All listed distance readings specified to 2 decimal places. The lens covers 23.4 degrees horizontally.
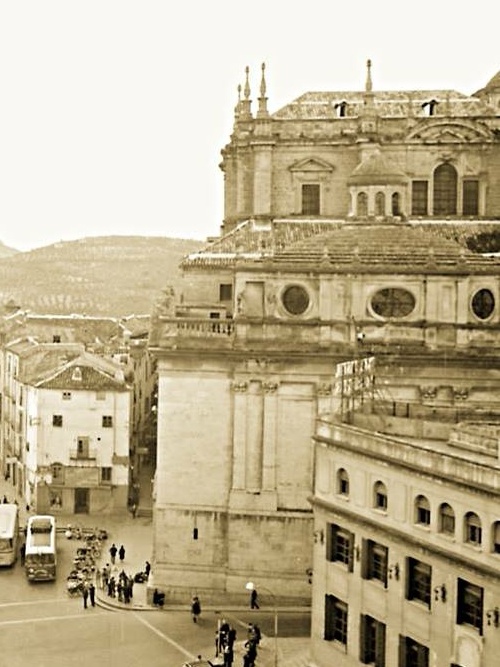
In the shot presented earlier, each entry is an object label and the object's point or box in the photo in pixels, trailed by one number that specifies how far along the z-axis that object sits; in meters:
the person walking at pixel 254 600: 47.91
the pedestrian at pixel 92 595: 48.56
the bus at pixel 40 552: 51.62
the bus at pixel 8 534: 53.78
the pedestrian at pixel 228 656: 39.88
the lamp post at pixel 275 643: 39.77
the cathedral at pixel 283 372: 48.94
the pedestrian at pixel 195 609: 46.81
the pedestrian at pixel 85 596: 48.02
